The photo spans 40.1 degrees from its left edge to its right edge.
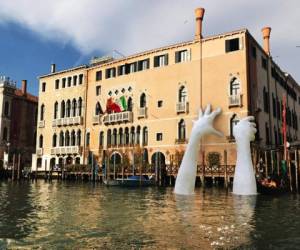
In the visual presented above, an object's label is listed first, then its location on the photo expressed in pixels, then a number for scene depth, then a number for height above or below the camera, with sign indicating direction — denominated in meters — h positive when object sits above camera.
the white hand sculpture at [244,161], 17.23 +0.46
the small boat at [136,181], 29.36 -0.72
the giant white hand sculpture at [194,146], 15.60 +0.97
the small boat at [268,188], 22.19 -0.86
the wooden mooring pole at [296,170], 24.02 +0.11
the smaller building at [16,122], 46.00 +5.63
